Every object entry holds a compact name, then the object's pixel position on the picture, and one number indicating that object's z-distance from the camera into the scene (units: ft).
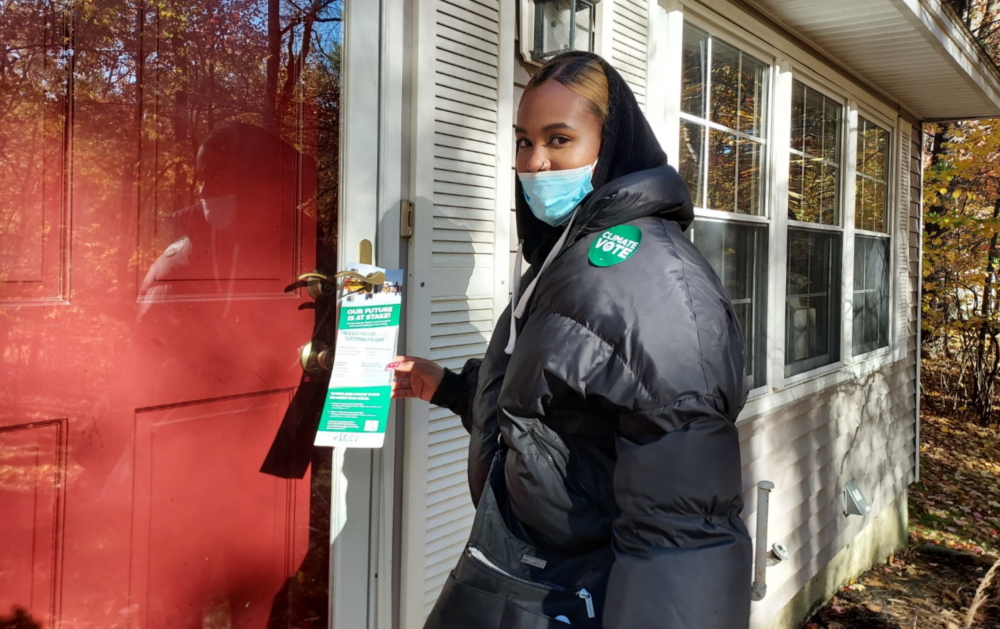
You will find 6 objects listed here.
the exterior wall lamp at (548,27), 7.39
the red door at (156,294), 4.35
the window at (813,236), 13.62
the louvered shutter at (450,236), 6.40
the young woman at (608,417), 3.34
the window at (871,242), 16.80
